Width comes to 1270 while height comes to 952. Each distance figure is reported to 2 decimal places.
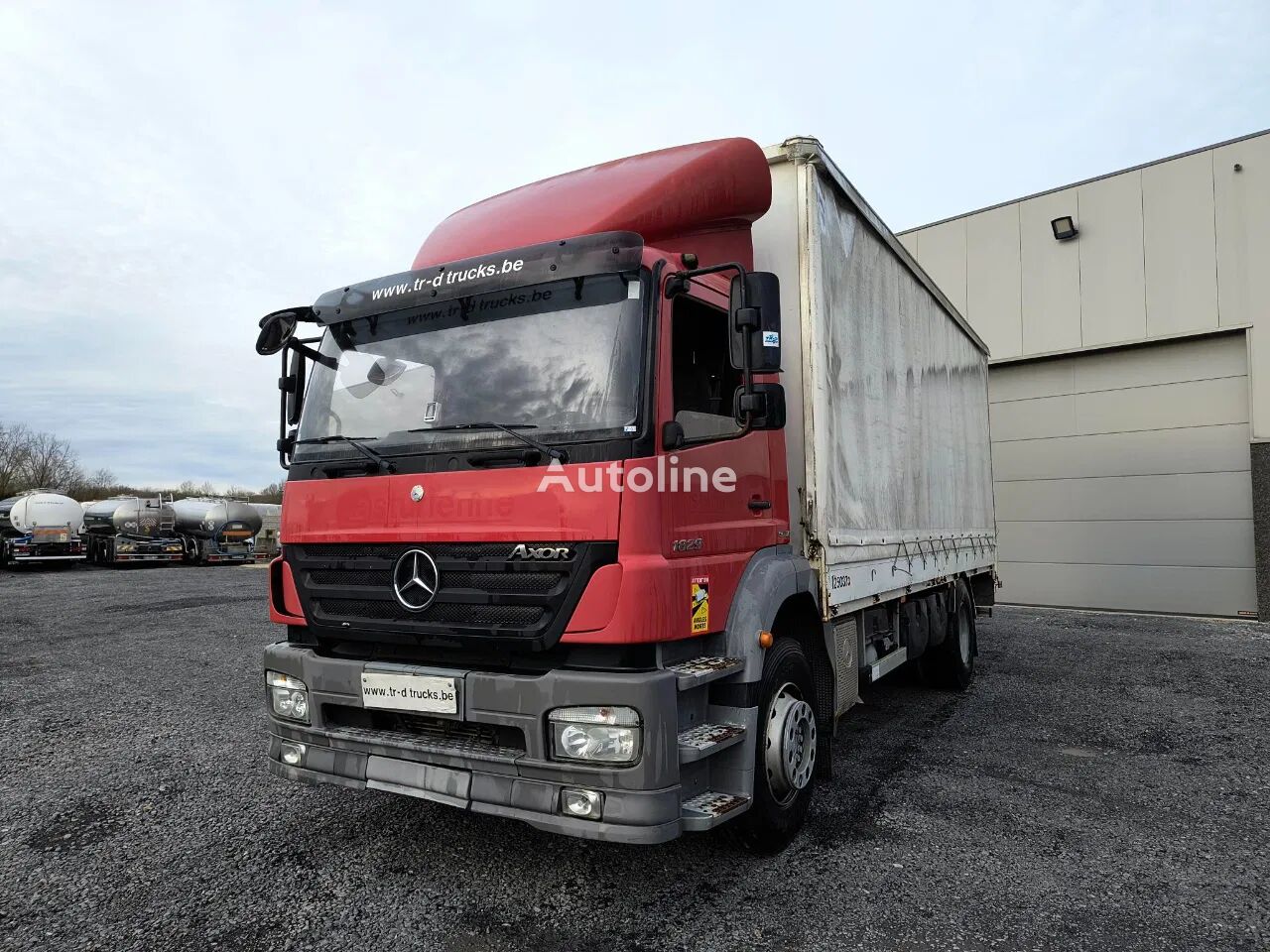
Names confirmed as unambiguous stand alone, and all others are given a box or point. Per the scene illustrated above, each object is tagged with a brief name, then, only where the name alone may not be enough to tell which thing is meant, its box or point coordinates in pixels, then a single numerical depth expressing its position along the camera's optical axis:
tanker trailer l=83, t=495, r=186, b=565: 26.03
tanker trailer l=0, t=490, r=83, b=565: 24.72
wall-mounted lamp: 12.59
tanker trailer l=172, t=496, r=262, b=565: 27.27
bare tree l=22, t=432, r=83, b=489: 44.03
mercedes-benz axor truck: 2.86
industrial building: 11.28
